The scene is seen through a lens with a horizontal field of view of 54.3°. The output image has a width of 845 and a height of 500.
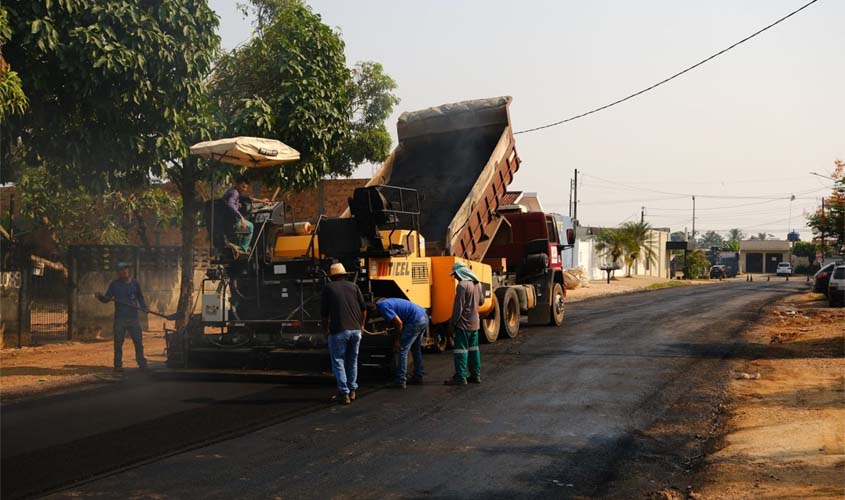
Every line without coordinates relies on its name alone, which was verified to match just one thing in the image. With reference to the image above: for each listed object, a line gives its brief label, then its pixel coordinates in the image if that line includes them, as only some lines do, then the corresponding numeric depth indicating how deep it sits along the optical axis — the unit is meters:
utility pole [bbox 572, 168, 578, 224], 61.94
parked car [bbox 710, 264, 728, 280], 74.00
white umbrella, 12.22
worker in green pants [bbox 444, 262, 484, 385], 11.27
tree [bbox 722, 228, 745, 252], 114.62
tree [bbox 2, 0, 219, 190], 12.47
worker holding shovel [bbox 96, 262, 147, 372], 13.17
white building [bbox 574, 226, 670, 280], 56.00
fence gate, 16.64
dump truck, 15.12
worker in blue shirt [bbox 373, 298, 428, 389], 10.98
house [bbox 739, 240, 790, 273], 114.00
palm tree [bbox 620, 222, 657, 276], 58.50
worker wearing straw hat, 10.13
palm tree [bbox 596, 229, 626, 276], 57.65
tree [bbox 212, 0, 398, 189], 16.88
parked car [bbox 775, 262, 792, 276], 84.69
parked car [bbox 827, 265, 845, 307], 27.80
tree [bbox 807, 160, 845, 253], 27.28
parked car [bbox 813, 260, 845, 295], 35.22
